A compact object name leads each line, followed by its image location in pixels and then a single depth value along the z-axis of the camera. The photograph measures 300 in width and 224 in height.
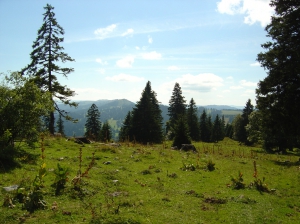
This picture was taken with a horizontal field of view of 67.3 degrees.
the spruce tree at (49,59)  25.44
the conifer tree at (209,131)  77.18
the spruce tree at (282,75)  16.97
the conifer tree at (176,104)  58.00
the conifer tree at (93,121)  63.55
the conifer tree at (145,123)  42.34
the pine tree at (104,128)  63.60
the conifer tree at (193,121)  64.44
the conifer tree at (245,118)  64.94
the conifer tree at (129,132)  43.13
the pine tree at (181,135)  28.95
